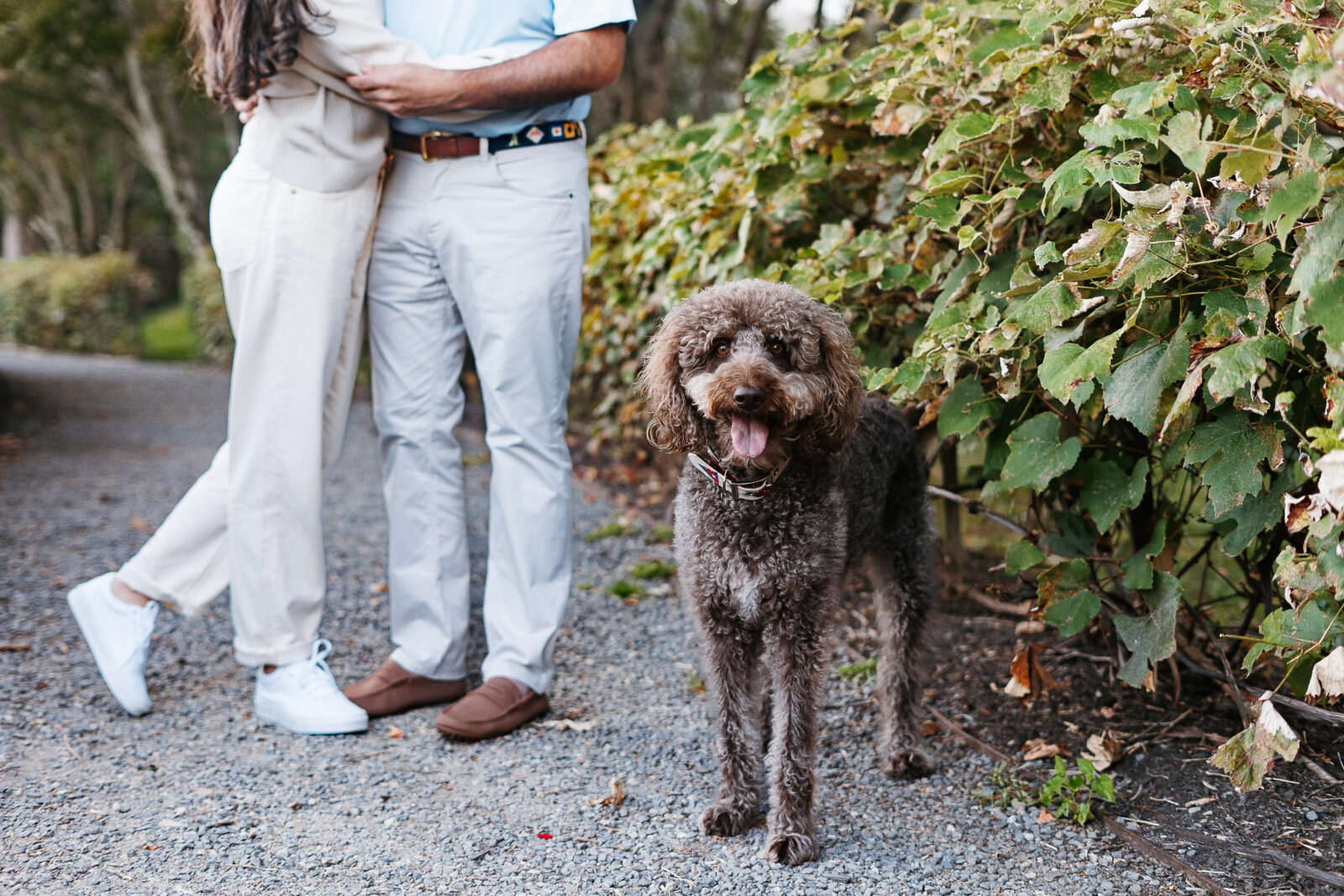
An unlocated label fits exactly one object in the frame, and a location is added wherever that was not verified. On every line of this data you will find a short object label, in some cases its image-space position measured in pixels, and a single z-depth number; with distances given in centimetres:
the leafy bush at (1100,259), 181
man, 289
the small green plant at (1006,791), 260
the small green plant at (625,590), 427
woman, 276
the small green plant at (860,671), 343
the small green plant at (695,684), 336
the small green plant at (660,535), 504
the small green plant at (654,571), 452
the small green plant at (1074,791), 250
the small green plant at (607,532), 512
